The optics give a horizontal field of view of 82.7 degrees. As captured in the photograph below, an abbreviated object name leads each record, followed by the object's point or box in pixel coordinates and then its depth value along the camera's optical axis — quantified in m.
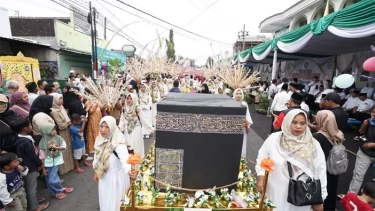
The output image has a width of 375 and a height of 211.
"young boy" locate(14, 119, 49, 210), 2.58
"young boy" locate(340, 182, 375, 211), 2.07
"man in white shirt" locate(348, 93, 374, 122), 6.07
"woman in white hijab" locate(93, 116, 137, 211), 2.12
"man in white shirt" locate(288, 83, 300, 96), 5.19
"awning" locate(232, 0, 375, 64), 3.53
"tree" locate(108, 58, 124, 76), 13.66
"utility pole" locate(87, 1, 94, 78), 10.73
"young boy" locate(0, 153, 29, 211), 2.23
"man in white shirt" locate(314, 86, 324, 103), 8.17
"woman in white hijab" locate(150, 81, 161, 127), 7.03
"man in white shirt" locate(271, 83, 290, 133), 5.42
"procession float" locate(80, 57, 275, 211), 1.54
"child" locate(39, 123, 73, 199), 3.03
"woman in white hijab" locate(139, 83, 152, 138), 5.95
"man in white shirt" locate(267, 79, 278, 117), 8.85
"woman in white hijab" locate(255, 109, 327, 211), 1.82
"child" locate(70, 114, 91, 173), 3.97
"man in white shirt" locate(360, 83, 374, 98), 6.82
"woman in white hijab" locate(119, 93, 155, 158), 3.72
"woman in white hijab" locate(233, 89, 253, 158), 3.78
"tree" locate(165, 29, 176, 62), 27.51
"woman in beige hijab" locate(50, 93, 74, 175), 3.63
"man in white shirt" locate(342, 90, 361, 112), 6.54
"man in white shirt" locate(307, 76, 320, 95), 9.10
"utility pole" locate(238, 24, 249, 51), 26.38
